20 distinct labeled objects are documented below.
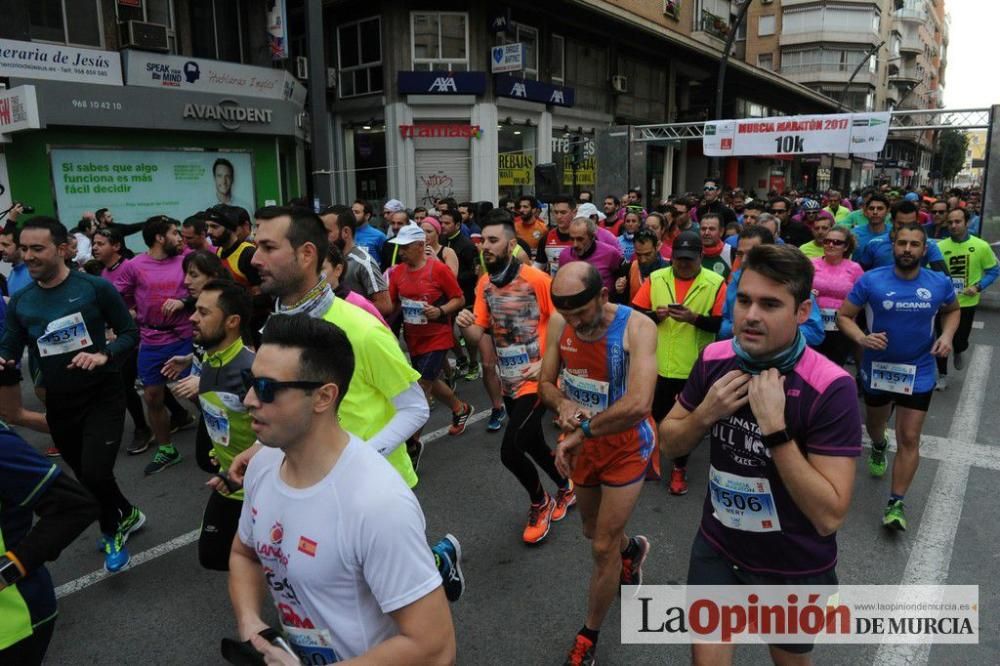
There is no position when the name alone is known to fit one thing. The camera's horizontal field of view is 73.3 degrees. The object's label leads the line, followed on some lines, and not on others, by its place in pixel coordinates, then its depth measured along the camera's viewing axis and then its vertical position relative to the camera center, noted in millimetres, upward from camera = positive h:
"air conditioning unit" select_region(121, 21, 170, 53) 14359 +3580
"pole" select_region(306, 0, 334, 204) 10734 +1592
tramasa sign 19453 +2056
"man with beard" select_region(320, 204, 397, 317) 5789 -531
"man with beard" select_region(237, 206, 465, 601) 2734 -555
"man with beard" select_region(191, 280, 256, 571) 3135 -888
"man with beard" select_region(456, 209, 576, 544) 4441 -870
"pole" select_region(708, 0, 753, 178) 18273 +4197
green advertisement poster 13977 +520
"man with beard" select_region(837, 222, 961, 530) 4438 -931
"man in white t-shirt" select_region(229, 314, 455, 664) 1596 -794
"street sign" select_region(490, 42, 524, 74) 18938 +4076
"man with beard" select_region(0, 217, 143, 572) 3984 -909
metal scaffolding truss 13739 +1672
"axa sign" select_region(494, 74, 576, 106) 19984 +3421
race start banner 14570 +1475
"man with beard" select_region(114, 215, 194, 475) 5668 -905
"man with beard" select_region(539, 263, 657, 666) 3045 -955
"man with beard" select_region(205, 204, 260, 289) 6285 -355
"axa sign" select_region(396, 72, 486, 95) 19062 +3363
